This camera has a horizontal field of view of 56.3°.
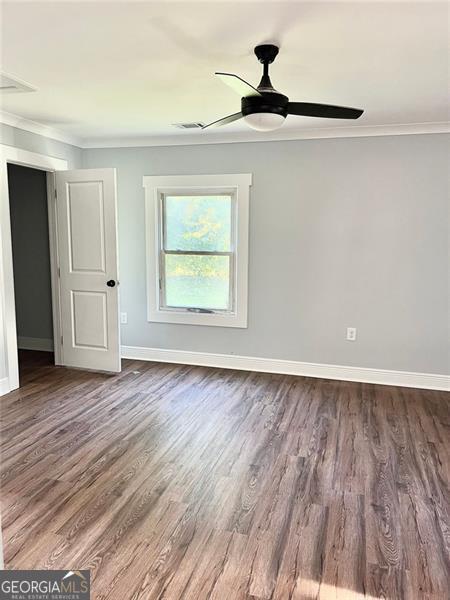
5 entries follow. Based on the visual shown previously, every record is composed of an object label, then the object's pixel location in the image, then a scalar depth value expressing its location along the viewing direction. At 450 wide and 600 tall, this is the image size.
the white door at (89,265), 4.26
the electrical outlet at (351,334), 4.28
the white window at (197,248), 4.48
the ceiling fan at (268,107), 2.17
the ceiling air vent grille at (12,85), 2.82
